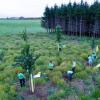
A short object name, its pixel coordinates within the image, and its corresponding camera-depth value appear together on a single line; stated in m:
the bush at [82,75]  19.60
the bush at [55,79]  18.08
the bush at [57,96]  15.28
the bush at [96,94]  15.02
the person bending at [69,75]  19.02
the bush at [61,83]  17.39
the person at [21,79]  17.47
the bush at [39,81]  18.20
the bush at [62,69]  21.06
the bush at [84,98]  14.48
